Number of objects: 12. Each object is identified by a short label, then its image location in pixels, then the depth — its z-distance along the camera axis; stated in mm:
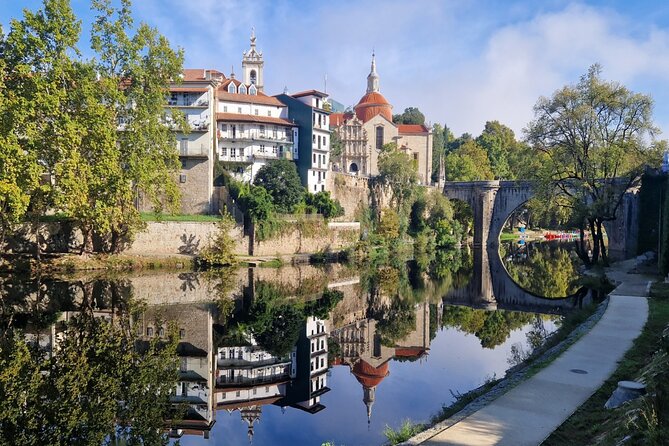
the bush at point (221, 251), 38438
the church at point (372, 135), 70750
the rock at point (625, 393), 8617
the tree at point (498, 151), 89688
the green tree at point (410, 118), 109562
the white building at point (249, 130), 51000
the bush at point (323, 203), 49719
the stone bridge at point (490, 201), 66062
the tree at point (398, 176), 59562
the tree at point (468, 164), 80250
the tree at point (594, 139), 30672
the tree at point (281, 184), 46750
